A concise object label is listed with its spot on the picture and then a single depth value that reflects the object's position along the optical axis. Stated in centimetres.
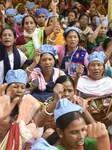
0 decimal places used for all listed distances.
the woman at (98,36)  694
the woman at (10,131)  279
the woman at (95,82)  486
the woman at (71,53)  550
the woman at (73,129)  266
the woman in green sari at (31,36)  591
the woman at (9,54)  525
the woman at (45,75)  479
